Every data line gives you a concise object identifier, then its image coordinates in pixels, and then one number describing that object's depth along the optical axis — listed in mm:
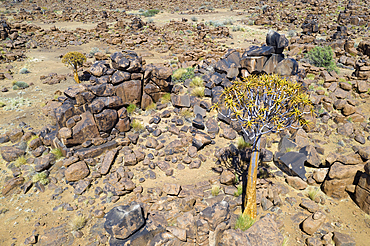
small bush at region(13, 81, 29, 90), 18291
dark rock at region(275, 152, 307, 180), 9156
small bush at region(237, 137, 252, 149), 11047
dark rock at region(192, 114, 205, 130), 12359
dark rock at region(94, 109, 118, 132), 11234
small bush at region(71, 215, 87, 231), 7352
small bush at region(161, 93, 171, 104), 14653
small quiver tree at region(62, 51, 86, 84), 19938
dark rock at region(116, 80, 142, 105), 12953
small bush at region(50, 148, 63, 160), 10516
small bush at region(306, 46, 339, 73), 19769
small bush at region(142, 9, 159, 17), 48912
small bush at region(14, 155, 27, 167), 10148
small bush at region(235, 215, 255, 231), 6887
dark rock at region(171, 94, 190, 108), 14008
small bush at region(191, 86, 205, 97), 15055
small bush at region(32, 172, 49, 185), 9281
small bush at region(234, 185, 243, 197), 8432
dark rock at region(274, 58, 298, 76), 14586
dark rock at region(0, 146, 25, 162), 10516
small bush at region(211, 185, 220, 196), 8513
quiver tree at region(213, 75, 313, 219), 6700
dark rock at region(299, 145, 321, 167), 9797
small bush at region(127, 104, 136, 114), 13414
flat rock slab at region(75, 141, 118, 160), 10359
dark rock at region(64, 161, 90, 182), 9352
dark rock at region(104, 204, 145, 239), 6363
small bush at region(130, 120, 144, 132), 12305
